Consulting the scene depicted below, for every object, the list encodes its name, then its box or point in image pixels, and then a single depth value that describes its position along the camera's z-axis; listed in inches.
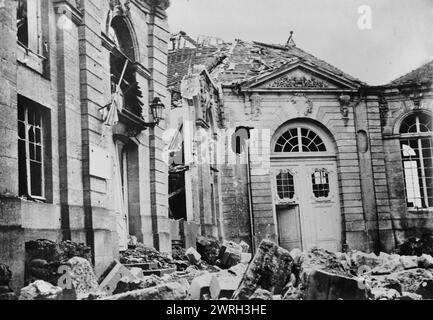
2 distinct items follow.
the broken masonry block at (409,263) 401.5
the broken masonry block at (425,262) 405.0
